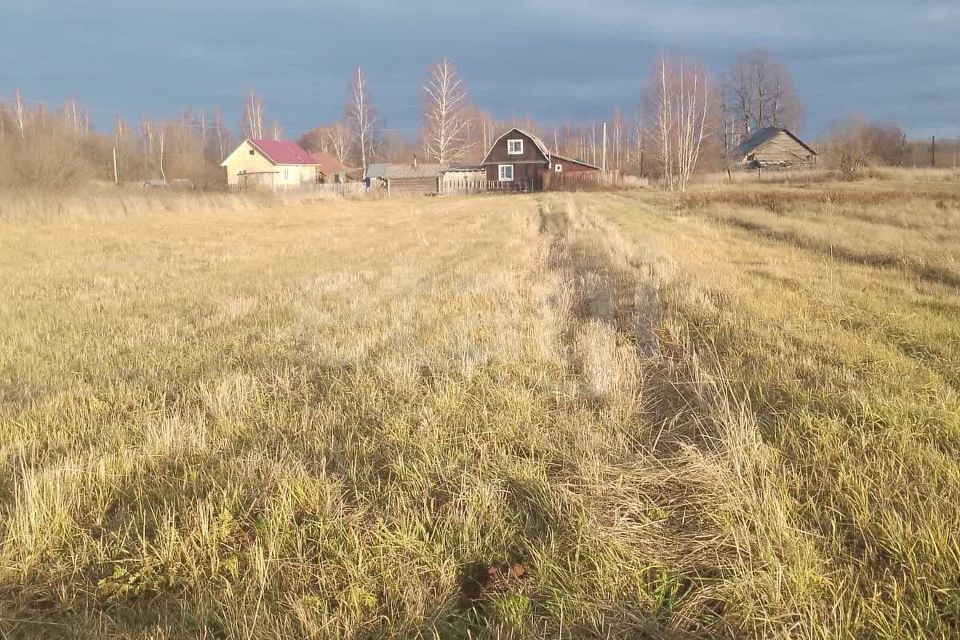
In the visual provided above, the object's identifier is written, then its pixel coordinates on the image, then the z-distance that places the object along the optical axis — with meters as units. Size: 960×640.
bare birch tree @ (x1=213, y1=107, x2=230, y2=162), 112.32
